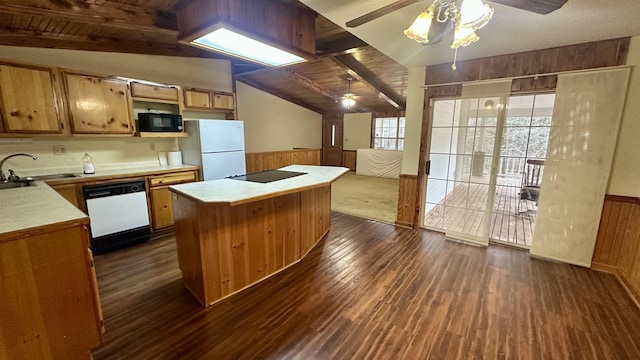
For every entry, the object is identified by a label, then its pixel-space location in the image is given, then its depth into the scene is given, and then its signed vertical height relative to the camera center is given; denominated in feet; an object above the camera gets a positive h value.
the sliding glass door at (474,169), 10.54 -1.23
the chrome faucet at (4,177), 8.03 -1.24
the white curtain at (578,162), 8.34 -0.64
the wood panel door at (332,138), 31.89 +0.40
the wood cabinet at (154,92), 10.83 +2.08
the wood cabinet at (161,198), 10.91 -2.57
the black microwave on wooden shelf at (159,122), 11.18 +0.79
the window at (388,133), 28.35 +1.00
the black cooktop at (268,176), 8.80 -1.31
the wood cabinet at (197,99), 12.53 +2.04
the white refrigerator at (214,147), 12.27 -0.34
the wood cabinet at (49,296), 4.09 -2.72
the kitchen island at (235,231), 6.57 -2.63
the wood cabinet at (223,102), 13.79 +2.13
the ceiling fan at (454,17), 4.43 +2.37
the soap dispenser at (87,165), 9.93 -1.02
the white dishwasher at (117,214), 9.39 -2.91
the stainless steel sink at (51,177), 9.00 -1.39
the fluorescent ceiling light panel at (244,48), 6.02 +2.42
